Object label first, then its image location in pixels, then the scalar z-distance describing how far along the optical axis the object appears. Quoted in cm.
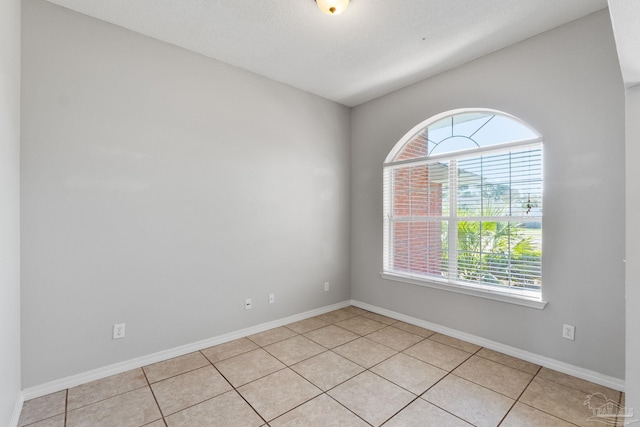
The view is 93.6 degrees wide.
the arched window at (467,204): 266
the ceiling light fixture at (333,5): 210
